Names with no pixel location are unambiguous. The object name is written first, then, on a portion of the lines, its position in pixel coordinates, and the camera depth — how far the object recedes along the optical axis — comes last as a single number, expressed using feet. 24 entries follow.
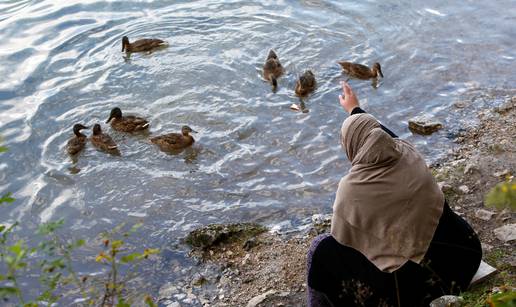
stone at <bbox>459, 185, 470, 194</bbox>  24.53
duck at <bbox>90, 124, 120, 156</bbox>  31.53
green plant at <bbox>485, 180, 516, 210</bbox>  8.00
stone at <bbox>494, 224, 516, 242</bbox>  20.92
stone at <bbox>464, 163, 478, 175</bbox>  25.62
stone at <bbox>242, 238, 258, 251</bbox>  24.00
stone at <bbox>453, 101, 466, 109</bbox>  32.94
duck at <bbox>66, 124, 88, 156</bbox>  31.17
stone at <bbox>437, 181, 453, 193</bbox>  24.74
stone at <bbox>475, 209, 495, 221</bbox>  22.57
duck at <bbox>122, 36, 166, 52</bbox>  39.29
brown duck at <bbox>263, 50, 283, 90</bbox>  35.65
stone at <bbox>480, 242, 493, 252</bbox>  20.71
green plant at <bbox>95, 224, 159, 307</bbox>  10.50
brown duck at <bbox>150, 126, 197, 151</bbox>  30.76
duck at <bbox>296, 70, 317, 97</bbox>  34.47
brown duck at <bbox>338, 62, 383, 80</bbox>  35.37
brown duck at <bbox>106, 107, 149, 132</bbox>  32.22
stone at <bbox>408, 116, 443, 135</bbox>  30.81
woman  17.57
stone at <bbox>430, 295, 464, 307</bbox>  16.73
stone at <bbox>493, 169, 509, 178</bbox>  25.05
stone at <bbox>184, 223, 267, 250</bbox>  24.62
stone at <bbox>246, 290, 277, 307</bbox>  20.30
